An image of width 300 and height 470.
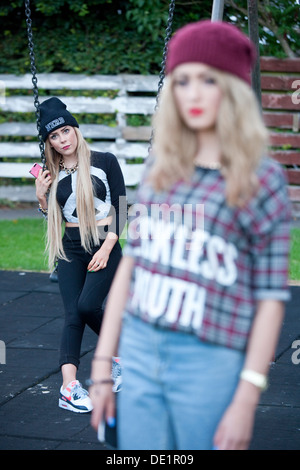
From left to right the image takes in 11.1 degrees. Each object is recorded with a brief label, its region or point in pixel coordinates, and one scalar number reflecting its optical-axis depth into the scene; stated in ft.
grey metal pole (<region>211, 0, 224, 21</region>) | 27.99
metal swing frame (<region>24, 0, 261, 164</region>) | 27.63
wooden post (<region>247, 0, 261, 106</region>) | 27.63
